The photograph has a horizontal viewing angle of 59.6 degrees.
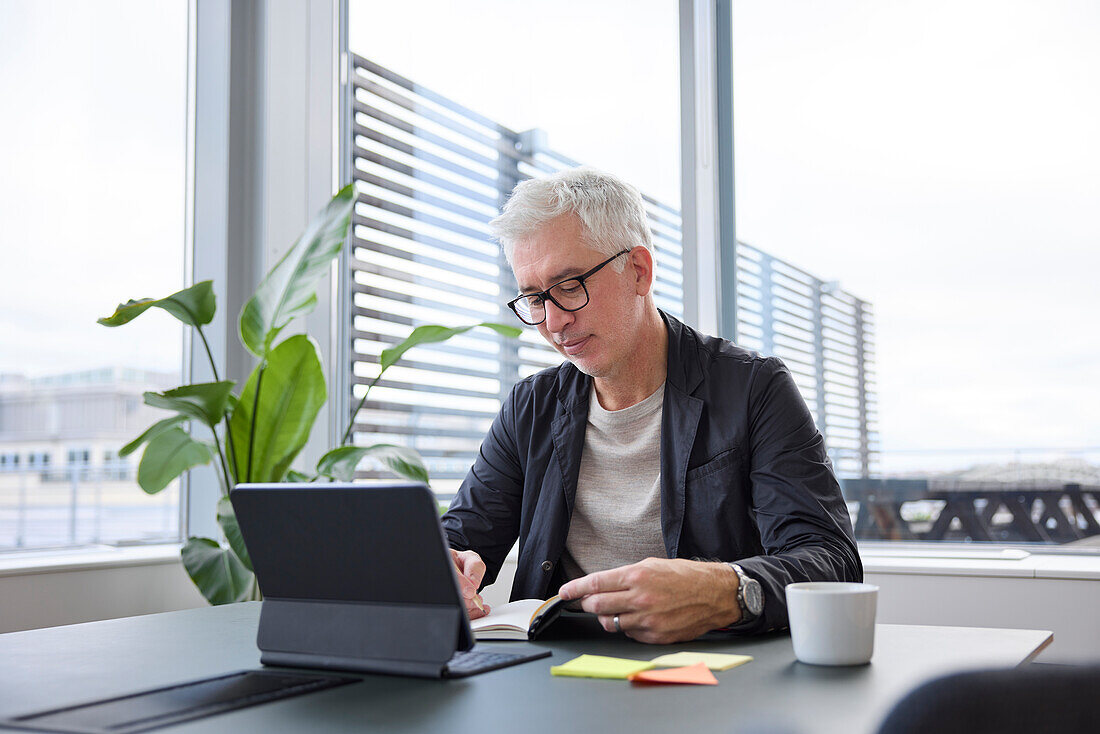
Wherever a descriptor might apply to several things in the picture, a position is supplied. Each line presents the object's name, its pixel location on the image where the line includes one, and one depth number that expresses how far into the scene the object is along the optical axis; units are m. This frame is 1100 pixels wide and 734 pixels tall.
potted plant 2.26
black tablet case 0.92
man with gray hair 1.58
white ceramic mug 0.96
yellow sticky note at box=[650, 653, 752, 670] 0.97
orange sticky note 0.89
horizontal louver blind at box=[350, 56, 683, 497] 3.20
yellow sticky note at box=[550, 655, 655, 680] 0.93
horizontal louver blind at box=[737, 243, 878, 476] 2.94
